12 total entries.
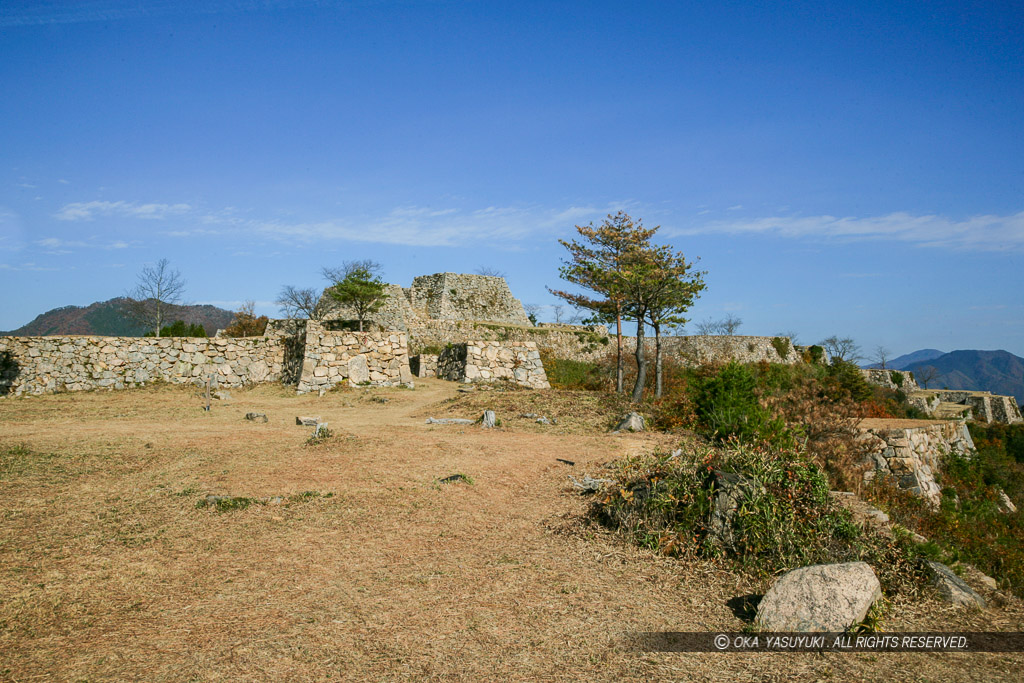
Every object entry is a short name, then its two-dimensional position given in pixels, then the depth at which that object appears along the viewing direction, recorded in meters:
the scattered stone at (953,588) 4.54
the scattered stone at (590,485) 7.08
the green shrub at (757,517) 4.91
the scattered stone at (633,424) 11.04
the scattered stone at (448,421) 11.65
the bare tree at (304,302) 42.25
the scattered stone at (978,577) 5.07
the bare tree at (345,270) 39.92
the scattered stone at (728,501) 5.21
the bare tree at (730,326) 61.20
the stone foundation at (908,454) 11.77
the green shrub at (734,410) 9.04
